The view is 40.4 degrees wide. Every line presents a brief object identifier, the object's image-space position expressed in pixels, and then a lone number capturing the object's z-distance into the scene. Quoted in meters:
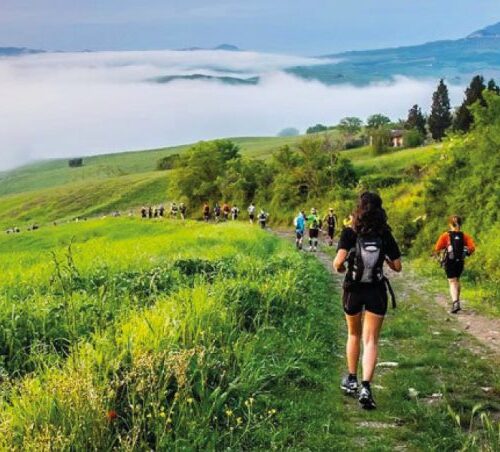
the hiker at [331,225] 36.84
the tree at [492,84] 77.24
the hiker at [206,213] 66.94
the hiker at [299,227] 33.81
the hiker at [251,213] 57.11
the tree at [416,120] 122.19
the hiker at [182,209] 75.69
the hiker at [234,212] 65.69
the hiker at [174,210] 80.68
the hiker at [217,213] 68.06
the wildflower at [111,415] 6.61
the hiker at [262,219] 53.22
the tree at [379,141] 108.69
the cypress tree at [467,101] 90.12
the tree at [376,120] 150.75
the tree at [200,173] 81.62
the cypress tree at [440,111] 111.11
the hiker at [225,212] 68.25
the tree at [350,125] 143.50
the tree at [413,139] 105.75
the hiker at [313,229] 33.28
